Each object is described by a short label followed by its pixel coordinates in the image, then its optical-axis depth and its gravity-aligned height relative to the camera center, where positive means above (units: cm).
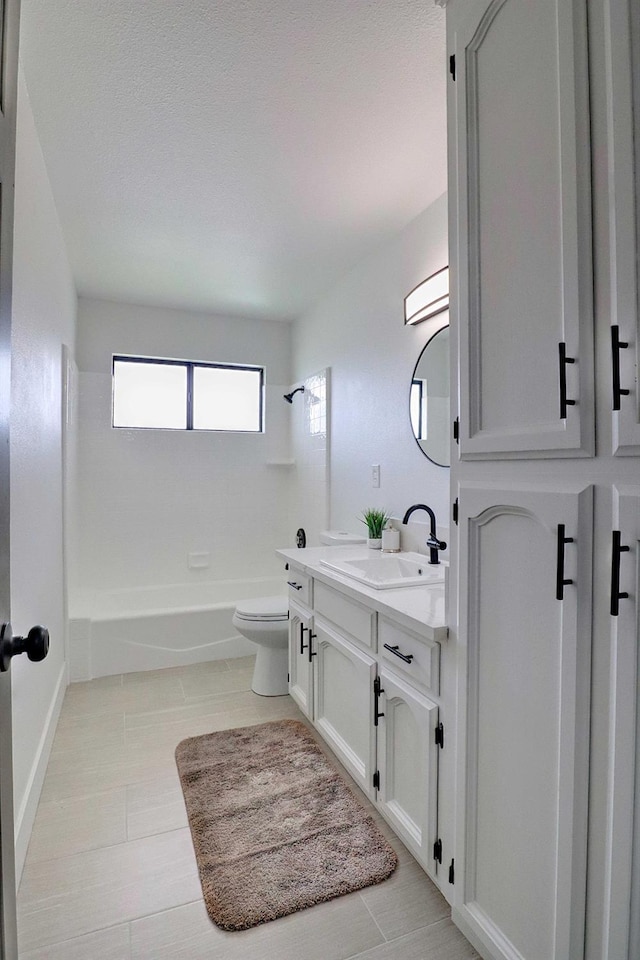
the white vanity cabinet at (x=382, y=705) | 145 -79
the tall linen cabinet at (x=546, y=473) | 88 +3
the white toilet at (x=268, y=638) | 282 -87
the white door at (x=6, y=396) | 78 +14
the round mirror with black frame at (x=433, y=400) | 234 +42
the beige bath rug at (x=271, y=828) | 151 -122
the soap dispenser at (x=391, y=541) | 262 -29
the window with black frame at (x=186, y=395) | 407 +77
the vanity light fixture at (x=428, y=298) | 223 +89
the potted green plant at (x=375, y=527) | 271 -23
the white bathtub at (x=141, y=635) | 319 -99
